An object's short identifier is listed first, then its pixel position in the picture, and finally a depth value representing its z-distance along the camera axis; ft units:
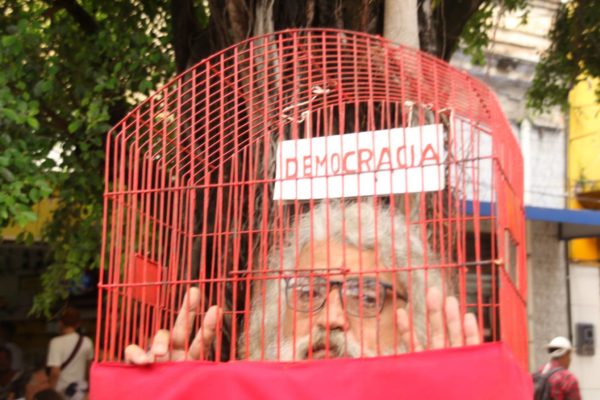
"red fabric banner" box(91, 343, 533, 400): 7.47
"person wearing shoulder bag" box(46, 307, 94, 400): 19.84
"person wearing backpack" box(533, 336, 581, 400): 18.13
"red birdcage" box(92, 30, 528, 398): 8.41
